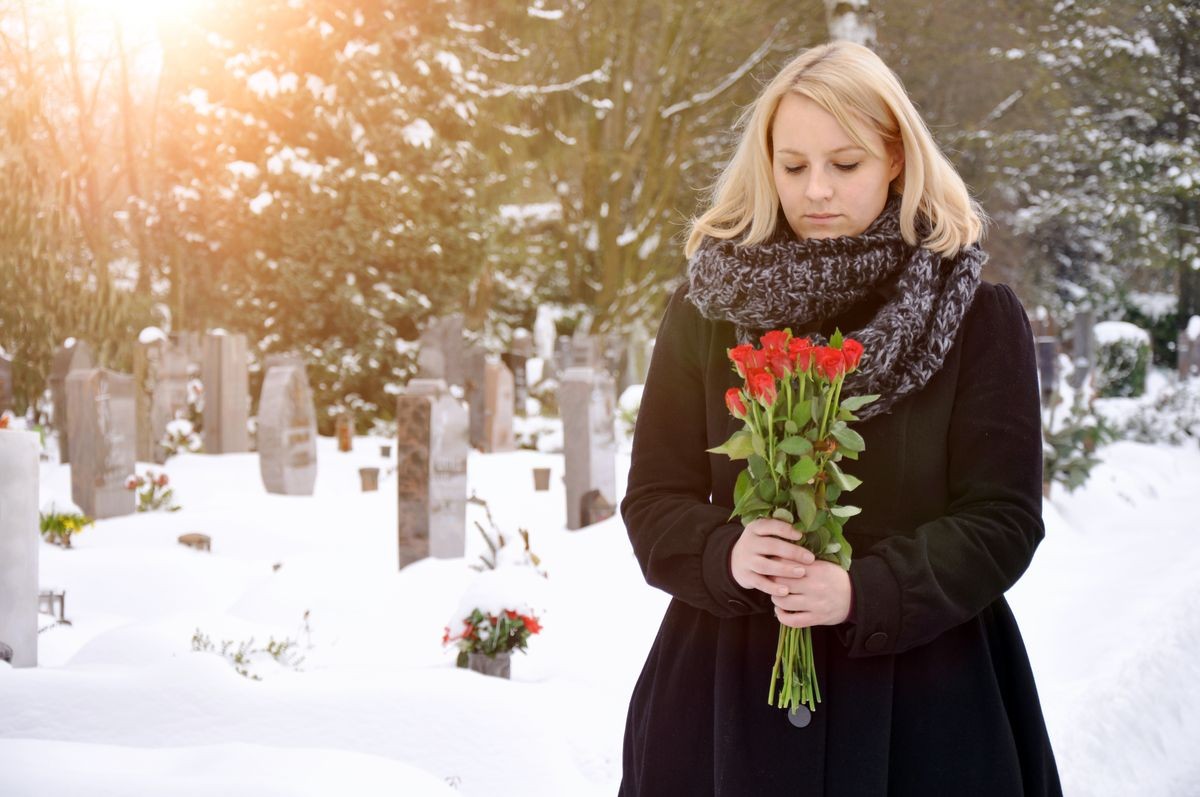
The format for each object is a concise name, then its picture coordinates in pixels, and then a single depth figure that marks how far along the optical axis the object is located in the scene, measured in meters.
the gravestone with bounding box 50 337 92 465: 11.58
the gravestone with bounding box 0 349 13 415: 11.44
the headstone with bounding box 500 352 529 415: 15.51
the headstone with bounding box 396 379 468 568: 7.28
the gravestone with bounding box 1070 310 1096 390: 17.09
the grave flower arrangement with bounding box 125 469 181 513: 8.85
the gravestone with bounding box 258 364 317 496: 10.05
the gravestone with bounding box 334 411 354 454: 12.71
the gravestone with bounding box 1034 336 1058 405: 12.96
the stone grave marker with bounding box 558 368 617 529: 8.49
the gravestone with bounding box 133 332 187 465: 11.52
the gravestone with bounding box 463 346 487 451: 13.12
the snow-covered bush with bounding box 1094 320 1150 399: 20.03
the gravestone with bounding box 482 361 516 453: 12.49
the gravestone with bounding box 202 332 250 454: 12.46
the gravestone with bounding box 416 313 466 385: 12.68
